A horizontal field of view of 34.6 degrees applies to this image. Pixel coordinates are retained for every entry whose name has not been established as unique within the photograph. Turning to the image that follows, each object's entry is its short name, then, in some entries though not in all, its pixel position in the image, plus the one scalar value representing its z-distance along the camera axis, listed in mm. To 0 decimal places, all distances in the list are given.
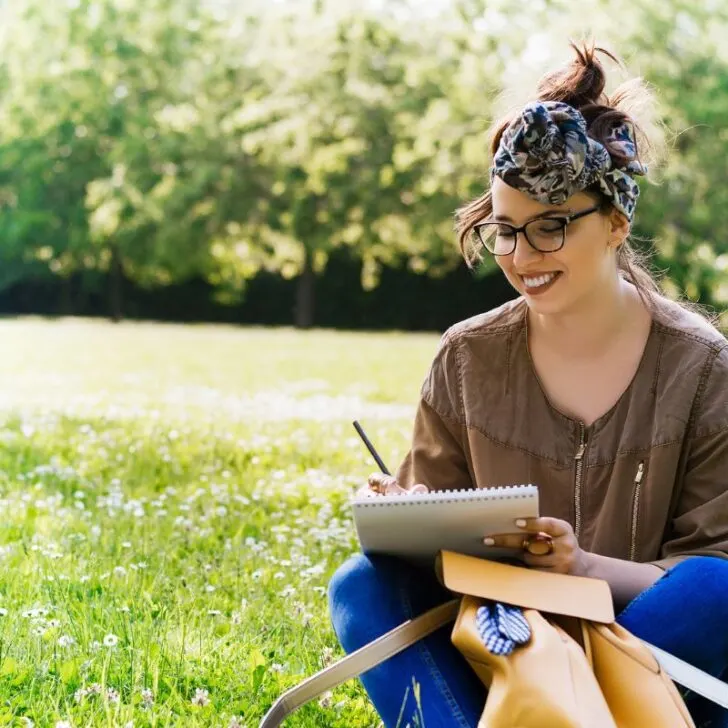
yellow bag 2043
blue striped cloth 2127
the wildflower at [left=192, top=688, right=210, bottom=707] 2732
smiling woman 2375
